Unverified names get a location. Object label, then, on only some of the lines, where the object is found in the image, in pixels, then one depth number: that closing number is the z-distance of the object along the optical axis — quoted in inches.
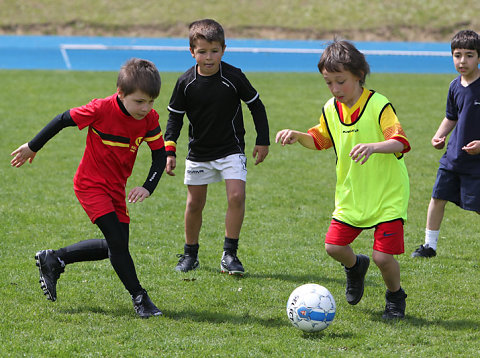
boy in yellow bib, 346.3
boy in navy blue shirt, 452.1
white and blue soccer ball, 338.3
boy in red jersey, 356.2
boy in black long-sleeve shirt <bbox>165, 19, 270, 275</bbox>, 440.8
